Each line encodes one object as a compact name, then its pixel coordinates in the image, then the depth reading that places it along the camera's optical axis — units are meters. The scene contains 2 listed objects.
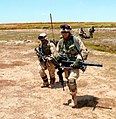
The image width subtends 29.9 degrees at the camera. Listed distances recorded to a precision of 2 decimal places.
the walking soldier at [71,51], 7.89
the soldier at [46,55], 10.01
